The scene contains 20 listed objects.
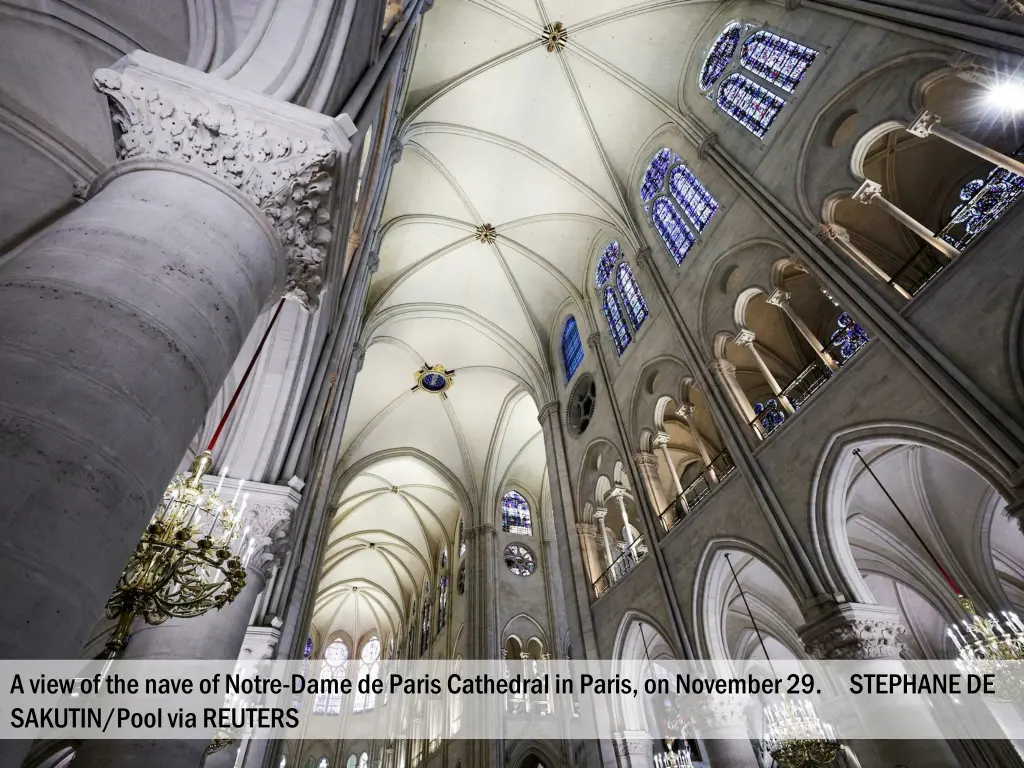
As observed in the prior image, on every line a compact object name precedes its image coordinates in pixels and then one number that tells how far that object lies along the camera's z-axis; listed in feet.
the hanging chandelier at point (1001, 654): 21.67
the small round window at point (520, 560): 64.85
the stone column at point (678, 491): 34.81
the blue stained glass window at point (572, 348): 53.11
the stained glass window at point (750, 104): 32.17
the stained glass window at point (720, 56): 37.68
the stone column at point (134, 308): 4.48
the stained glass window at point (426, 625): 76.79
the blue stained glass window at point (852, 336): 26.16
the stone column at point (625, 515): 40.16
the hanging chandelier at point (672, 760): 31.99
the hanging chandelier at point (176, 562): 11.32
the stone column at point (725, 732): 27.45
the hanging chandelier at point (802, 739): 23.45
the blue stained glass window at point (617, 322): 44.60
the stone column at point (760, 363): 27.71
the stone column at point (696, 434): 34.73
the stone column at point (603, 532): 42.91
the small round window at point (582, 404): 48.67
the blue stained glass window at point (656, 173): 42.42
